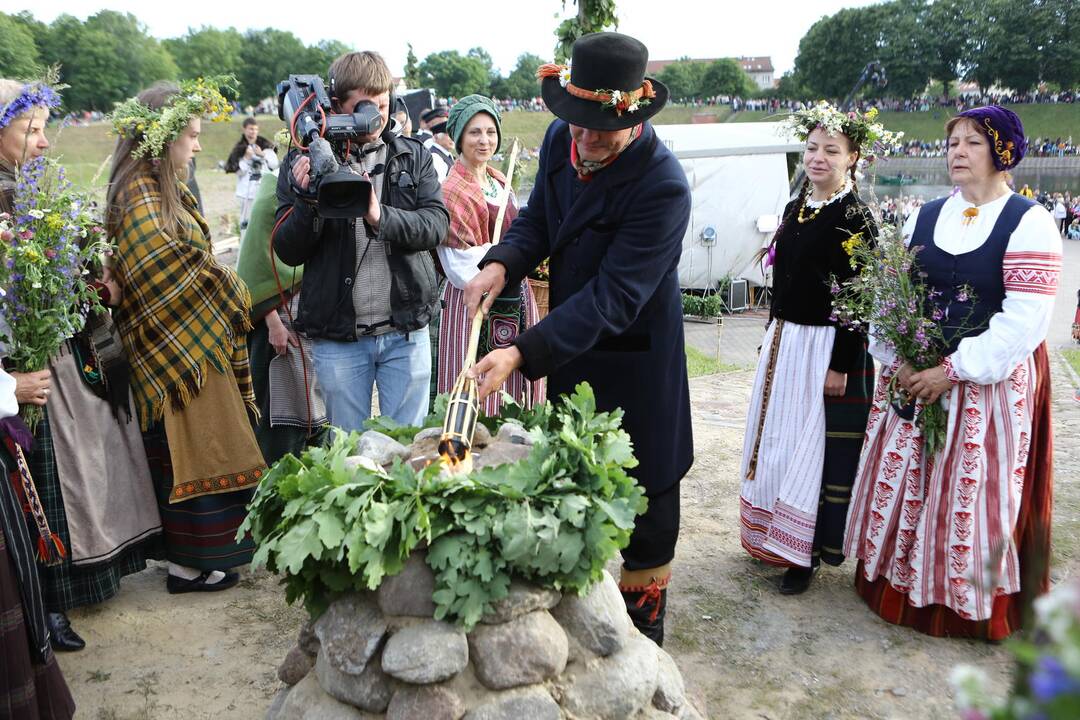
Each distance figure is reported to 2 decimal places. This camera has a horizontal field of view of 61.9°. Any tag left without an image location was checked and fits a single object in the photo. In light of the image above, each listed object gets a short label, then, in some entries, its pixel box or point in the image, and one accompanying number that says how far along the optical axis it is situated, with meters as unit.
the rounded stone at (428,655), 2.18
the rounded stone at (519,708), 2.22
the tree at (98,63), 68.56
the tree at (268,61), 84.12
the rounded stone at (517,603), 2.24
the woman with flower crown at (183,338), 3.67
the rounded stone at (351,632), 2.26
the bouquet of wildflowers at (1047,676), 0.71
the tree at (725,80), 91.75
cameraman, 3.64
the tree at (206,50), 86.88
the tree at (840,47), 77.25
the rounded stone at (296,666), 2.62
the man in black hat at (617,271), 2.69
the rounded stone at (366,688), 2.28
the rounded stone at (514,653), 2.25
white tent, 14.41
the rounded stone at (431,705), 2.21
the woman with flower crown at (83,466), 3.45
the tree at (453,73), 84.25
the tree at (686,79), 94.25
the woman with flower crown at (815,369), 3.91
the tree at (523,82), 90.94
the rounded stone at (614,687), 2.35
